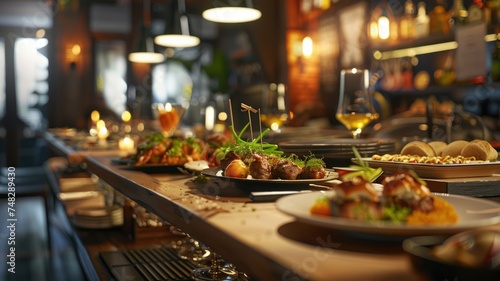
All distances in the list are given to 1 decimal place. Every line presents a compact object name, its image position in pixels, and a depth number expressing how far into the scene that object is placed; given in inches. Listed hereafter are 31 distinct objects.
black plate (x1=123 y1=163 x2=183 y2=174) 70.5
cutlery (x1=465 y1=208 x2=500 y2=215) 34.4
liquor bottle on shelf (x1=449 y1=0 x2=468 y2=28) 191.3
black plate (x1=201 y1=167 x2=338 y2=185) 46.4
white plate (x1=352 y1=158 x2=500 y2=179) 49.2
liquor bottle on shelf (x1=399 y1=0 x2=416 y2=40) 230.7
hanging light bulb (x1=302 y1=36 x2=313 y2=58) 323.9
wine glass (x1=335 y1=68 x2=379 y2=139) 79.8
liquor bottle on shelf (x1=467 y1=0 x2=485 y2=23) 189.6
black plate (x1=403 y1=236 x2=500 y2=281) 22.5
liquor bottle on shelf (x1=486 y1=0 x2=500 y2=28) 183.5
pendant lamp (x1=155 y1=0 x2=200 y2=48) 203.2
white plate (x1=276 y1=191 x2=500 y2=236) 29.0
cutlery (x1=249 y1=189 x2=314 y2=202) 43.1
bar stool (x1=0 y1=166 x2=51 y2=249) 182.4
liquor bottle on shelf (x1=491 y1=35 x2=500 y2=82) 177.9
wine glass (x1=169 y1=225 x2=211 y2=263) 78.7
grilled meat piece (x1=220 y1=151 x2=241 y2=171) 53.2
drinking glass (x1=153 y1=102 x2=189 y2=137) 110.7
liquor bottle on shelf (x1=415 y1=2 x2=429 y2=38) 221.9
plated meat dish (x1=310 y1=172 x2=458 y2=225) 31.9
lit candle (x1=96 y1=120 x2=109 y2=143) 159.2
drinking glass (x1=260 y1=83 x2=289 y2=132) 109.0
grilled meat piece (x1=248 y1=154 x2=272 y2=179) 48.4
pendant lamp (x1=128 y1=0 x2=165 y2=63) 244.4
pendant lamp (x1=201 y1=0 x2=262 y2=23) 149.9
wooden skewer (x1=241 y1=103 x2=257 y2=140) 54.5
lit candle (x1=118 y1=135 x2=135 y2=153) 111.3
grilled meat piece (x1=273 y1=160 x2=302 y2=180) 48.1
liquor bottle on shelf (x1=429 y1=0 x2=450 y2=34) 212.2
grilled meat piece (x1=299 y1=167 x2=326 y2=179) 48.4
